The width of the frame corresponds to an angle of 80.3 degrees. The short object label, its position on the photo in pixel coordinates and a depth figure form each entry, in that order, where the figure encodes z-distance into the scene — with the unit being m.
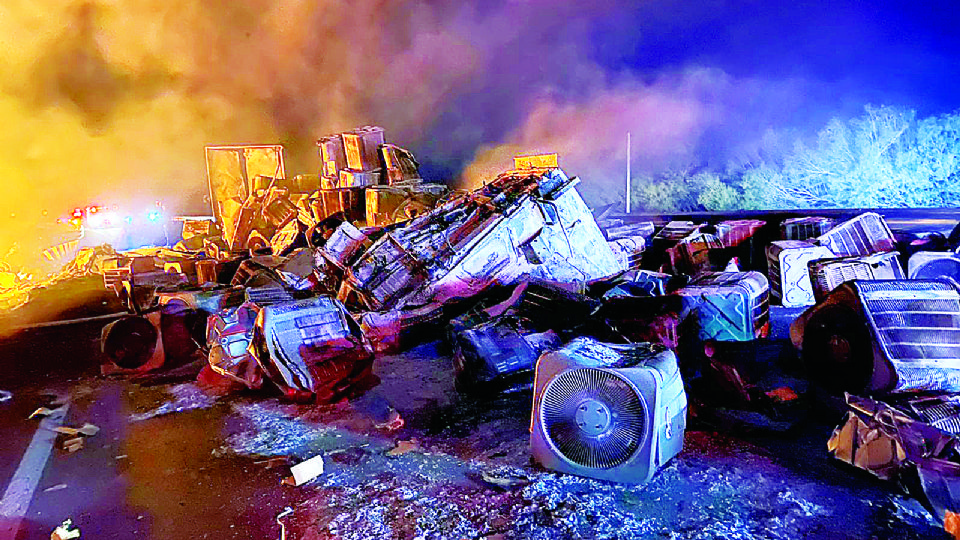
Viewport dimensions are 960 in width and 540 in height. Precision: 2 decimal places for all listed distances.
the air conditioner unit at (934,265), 5.32
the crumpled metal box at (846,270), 4.99
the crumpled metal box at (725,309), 4.66
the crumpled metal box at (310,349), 4.36
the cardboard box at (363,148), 11.96
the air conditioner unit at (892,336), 3.22
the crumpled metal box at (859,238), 6.03
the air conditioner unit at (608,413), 2.80
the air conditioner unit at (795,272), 5.83
